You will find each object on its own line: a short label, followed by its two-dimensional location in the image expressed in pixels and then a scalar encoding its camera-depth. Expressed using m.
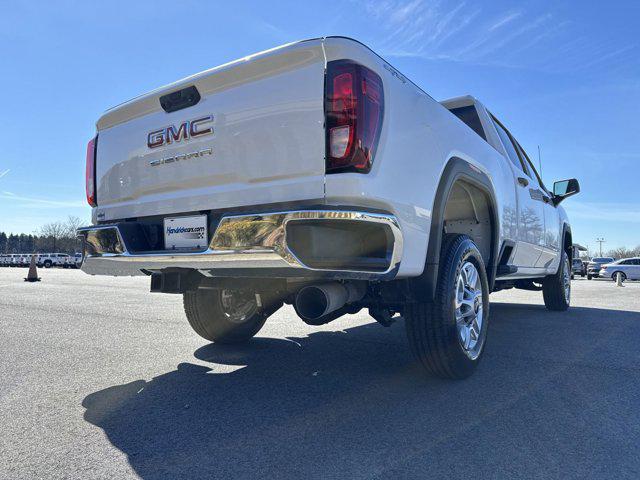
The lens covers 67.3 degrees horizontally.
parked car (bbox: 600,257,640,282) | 24.61
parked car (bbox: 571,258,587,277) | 30.62
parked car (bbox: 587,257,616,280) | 27.72
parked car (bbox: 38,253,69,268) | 56.12
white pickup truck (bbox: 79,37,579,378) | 2.25
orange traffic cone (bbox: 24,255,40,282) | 15.42
